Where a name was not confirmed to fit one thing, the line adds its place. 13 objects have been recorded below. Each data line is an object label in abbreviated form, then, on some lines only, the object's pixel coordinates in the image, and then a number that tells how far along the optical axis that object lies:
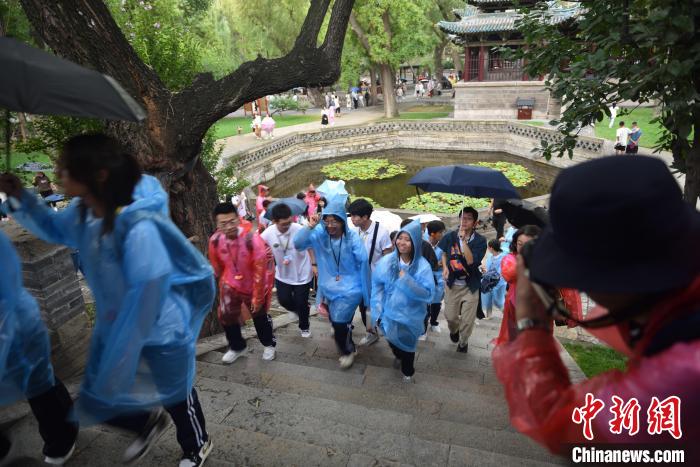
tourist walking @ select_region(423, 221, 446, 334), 4.70
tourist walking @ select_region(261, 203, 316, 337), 4.35
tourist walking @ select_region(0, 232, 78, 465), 2.03
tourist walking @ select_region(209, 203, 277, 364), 3.70
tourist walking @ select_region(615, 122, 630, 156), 13.62
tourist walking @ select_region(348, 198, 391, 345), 4.45
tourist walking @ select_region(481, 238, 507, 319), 5.15
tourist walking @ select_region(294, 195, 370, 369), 3.86
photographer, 0.96
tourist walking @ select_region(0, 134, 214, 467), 1.96
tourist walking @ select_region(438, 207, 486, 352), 4.35
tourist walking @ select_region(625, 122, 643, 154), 13.34
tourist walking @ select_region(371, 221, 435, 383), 3.56
